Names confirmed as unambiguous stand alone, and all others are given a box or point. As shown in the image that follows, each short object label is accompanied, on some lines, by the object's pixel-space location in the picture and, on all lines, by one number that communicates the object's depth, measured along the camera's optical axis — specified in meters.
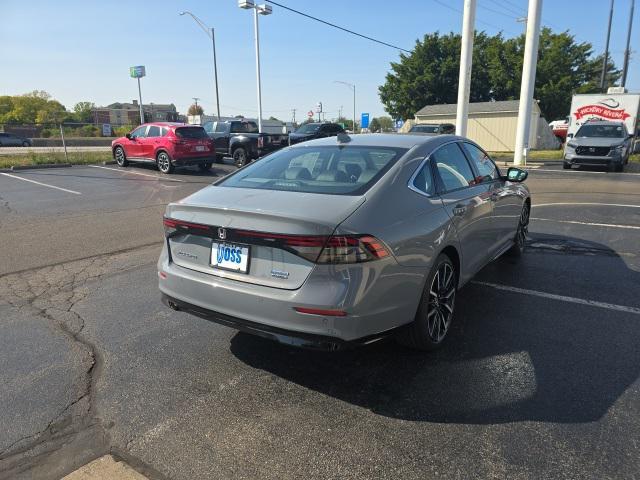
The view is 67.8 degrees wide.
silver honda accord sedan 2.74
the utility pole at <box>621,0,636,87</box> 41.81
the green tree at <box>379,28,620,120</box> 42.88
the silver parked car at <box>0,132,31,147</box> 42.57
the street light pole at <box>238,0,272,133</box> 25.12
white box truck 23.02
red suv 16.52
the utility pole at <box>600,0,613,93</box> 39.38
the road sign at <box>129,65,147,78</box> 35.34
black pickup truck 19.43
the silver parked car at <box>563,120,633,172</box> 17.59
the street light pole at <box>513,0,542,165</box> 20.34
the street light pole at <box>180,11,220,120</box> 33.98
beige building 30.91
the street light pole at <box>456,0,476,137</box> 21.14
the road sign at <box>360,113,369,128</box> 35.28
